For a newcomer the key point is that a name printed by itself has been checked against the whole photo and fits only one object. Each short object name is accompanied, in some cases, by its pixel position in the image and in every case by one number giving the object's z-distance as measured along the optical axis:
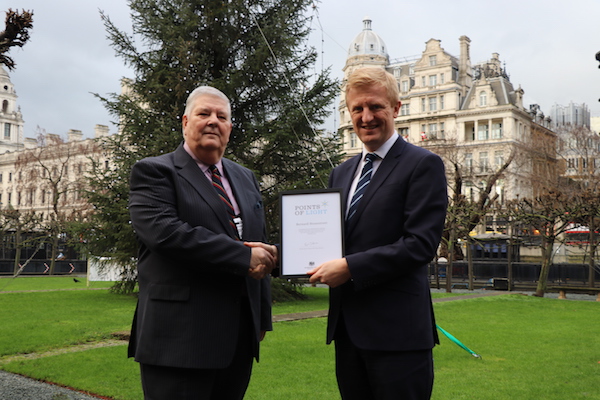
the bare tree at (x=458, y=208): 25.41
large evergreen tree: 16.97
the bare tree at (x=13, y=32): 6.79
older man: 2.93
